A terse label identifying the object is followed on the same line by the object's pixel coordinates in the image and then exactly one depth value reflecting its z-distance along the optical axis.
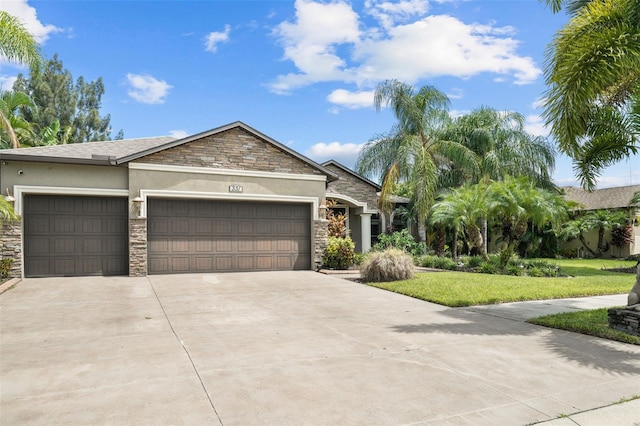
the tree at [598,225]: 24.36
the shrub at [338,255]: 16.11
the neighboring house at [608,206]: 25.30
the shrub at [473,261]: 17.32
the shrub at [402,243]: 19.89
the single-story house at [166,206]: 13.20
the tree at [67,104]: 34.22
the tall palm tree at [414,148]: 20.27
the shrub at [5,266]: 12.53
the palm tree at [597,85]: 7.07
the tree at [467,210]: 16.08
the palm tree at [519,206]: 15.38
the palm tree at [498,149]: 21.94
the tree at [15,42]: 10.19
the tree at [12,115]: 23.84
